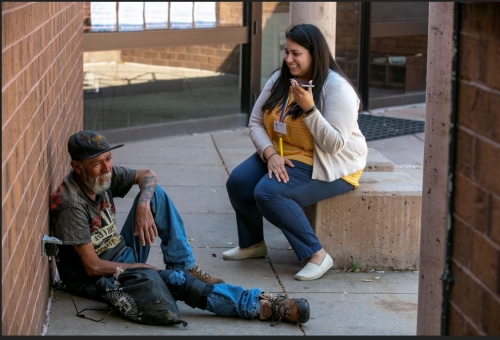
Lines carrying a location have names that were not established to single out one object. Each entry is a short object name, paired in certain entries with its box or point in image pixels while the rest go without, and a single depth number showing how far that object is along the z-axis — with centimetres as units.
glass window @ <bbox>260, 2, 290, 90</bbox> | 1688
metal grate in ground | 1629
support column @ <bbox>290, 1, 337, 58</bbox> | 1222
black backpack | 710
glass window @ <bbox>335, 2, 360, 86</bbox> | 1803
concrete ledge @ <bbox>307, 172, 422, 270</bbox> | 909
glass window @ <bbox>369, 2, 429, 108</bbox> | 1835
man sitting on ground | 728
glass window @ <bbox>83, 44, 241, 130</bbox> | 1503
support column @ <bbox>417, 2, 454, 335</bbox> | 555
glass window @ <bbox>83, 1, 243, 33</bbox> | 1483
